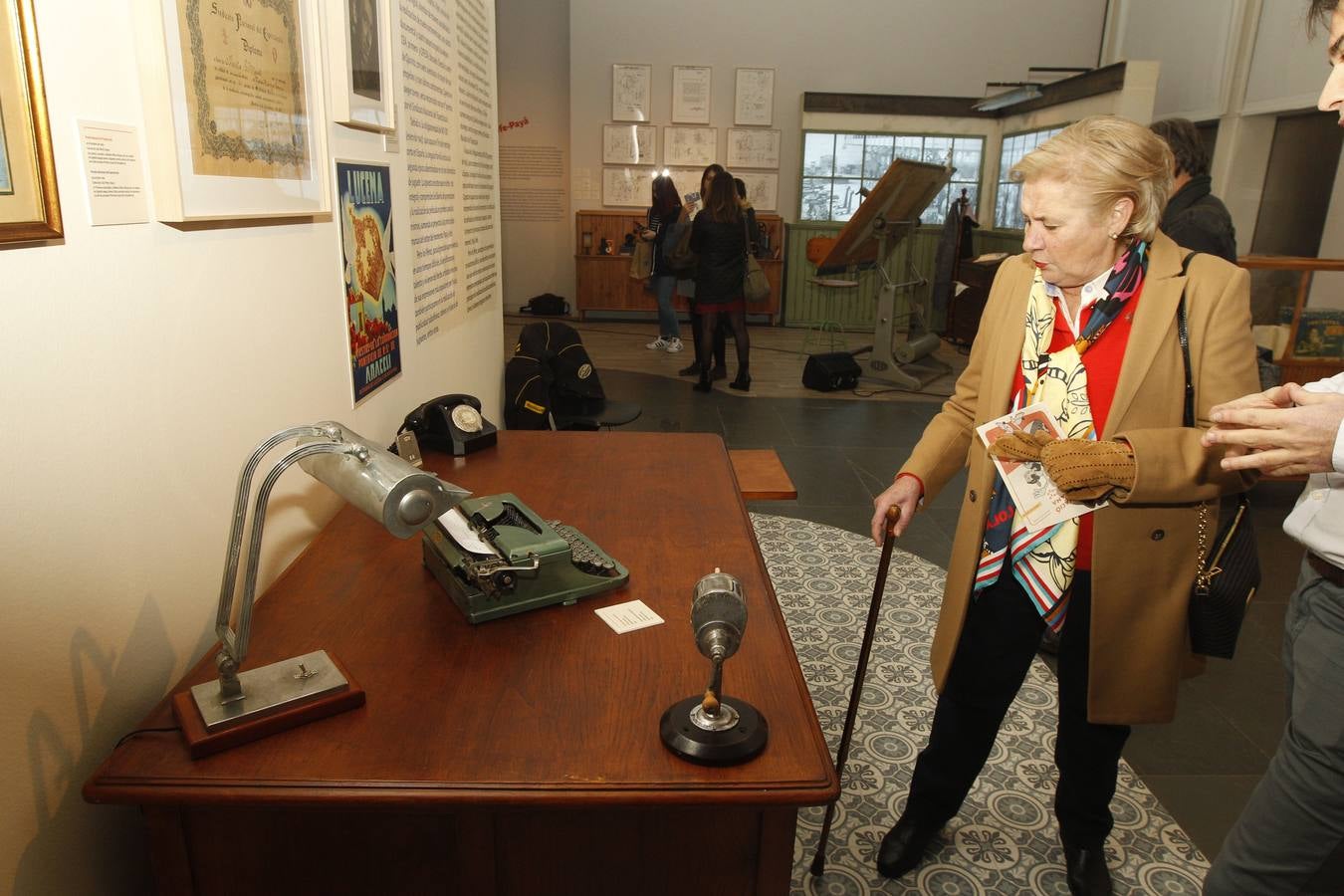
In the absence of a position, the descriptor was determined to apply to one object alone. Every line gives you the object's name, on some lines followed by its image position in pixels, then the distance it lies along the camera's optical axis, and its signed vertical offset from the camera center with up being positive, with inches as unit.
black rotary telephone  93.7 -22.4
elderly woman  60.4 -16.0
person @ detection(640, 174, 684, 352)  313.1 -13.2
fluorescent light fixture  320.2 +47.1
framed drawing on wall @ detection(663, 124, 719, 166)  408.8 +32.7
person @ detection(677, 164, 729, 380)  271.9 -41.2
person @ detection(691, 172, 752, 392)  267.9 -12.6
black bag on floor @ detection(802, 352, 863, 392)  283.7 -47.3
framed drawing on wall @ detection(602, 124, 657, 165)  408.5 +31.8
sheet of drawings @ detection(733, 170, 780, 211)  416.2 +14.3
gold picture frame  37.1 +2.5
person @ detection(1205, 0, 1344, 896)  47.3 -23.2
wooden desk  42.6 -26.7
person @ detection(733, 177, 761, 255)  303.9 -3.3
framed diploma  48.9 +5.9
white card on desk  57.9 -25.9
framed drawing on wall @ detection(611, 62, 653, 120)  400.8 +54.6
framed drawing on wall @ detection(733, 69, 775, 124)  402.6 +53.9
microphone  44.8 -25.1
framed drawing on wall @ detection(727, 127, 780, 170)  409.4 +32.0
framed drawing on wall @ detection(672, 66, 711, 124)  402.3 +54.0
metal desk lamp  41.9 -20.0
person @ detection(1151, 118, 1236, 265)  119.0 +3.7
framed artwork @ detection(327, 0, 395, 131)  71.6 +12.1
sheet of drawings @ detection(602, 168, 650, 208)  414.9 +12.6
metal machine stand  287.3 -42.7
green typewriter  57.7 -23.1
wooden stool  379.7 -44.9
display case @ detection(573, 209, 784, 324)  412.5 -23.0
